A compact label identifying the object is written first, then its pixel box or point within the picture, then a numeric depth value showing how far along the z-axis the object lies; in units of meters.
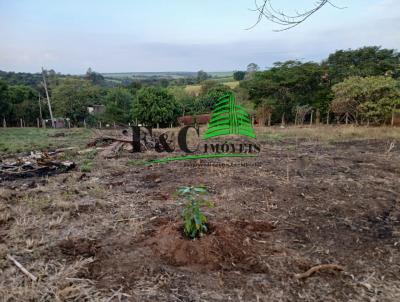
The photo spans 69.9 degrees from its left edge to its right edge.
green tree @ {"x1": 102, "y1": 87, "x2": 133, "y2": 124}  26.02
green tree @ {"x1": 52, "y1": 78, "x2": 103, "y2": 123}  27.11
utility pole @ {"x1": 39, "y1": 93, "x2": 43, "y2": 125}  24.58
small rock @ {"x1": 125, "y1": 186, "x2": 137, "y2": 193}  4.38
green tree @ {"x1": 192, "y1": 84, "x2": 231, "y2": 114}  20.79
